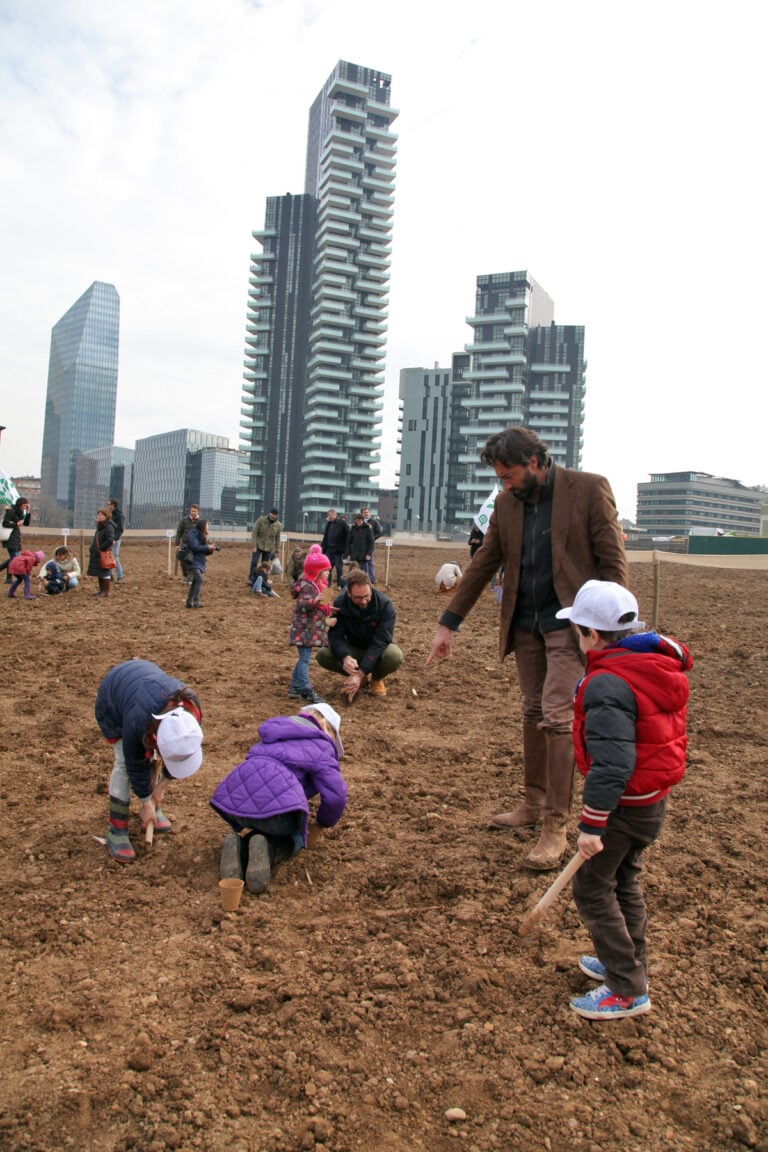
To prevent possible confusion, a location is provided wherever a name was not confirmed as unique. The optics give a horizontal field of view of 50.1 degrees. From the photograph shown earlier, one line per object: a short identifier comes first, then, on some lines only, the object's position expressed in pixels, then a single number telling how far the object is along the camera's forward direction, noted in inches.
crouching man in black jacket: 294.8
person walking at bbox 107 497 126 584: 613.9
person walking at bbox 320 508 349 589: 660.7
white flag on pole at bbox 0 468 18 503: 600.4
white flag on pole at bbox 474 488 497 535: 625.0
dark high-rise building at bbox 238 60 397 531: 4655.5
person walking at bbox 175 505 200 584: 530.9
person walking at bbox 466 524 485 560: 636.2
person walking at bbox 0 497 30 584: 576.7
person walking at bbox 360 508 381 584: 667.4
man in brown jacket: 157.8
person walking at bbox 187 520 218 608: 520.1
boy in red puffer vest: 105.1
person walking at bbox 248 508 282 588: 634.8
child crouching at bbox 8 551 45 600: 552.1
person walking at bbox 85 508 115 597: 565.9
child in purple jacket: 151.4
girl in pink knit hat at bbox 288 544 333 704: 291.6
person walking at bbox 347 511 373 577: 639.1
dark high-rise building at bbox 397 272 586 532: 4817.9
